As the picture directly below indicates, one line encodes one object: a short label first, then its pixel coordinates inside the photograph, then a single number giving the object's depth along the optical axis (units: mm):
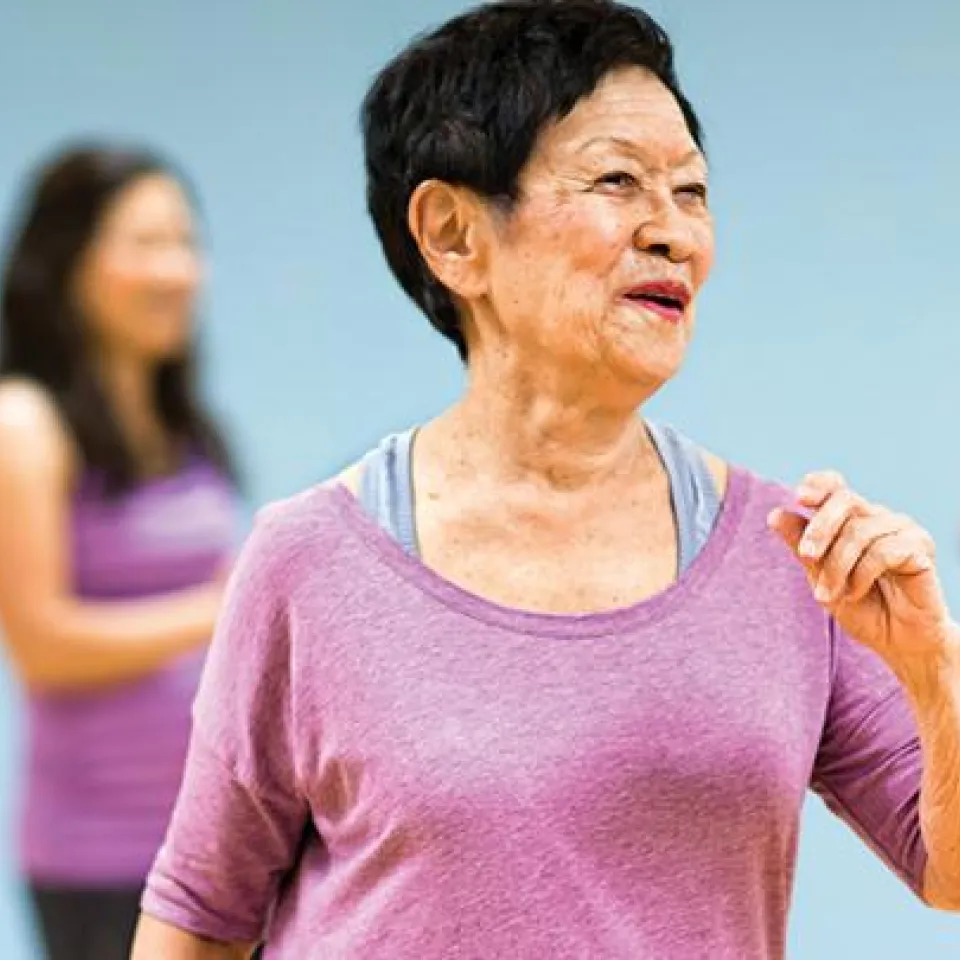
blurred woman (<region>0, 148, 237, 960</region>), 4674
